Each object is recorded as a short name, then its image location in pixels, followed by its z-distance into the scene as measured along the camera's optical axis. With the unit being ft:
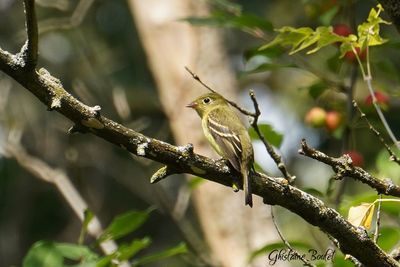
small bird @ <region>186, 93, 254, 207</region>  20.24
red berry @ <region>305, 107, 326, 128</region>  27.22
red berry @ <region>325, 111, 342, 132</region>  27.12
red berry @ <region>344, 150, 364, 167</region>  24.07
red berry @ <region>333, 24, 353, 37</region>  23.63
